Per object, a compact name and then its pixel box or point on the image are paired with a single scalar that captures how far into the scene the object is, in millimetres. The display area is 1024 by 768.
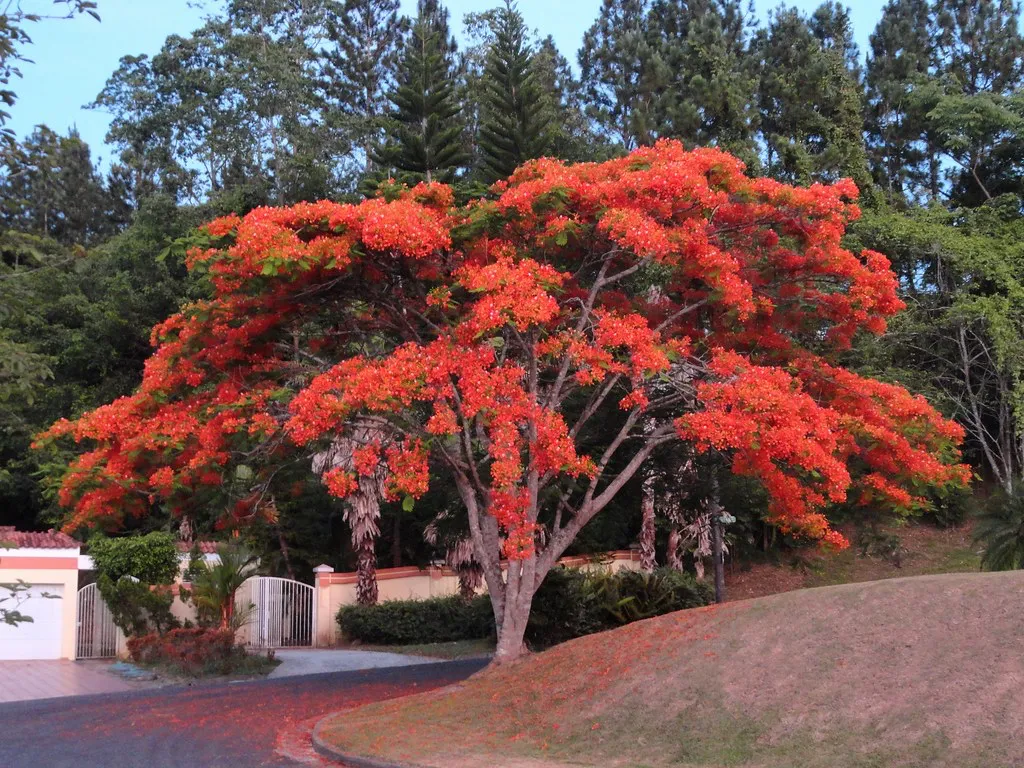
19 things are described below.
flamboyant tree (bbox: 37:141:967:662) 13180
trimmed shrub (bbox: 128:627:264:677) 20266
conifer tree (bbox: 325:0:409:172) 43438
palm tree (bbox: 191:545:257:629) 22312
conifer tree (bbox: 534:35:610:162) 34281
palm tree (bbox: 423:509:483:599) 25077
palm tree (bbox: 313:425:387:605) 25031
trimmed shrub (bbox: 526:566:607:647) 22969
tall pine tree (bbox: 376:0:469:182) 31453
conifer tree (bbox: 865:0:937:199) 36719
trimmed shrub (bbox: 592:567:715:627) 23359
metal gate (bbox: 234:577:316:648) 25641
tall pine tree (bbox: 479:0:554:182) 30578
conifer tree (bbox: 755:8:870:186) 34188
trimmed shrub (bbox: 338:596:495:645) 26328
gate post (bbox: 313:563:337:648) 26734
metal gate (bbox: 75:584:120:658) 22875
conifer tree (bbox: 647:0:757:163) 34812
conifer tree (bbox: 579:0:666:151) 36750
